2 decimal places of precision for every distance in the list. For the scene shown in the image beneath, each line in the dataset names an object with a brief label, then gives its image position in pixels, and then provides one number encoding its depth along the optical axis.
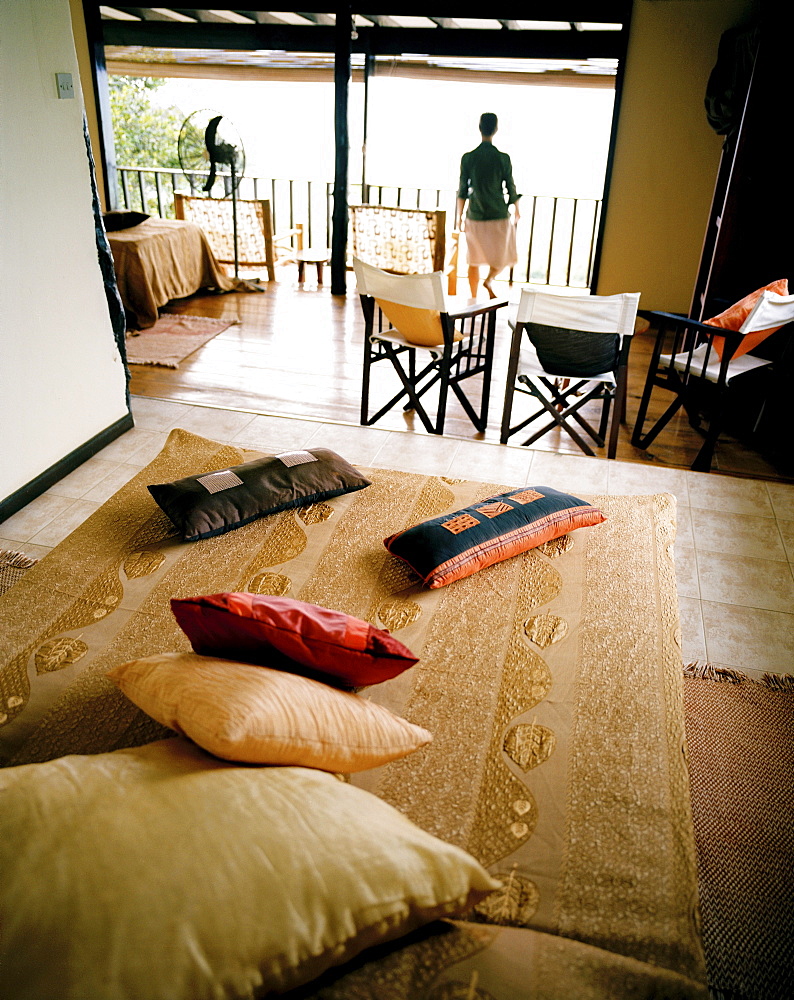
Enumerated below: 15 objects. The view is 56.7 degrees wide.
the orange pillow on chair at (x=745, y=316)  3.29
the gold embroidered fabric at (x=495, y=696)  0.95
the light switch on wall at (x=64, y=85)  2.58
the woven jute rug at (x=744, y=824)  1.26
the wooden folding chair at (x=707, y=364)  3.17
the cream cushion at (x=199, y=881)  0.69
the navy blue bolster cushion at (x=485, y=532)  1.67
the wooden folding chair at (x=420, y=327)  3.29
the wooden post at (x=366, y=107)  6.55
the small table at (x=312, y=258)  6.33
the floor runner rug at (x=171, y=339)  4.55
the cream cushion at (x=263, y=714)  0.98
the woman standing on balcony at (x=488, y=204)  5.62
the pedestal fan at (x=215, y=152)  5.97
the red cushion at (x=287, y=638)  1.19
